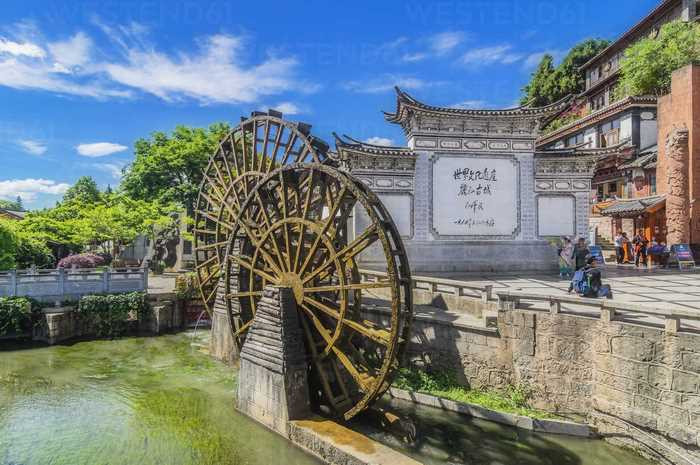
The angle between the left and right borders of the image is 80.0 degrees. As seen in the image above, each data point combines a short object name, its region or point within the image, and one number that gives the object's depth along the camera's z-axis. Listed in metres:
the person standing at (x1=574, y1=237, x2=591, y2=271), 9.39
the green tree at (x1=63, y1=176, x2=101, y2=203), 42.08
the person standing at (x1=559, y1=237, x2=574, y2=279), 12.36
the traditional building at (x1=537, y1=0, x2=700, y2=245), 16.14
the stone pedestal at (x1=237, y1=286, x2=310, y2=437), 6.24
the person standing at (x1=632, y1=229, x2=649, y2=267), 14.70
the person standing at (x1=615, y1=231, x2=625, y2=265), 16.02
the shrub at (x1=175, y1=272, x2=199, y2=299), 13.61
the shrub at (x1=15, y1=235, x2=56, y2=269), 16.41
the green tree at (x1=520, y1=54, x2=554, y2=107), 32.12
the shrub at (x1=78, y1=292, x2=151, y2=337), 12.16
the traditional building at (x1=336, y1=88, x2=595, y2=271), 13.48
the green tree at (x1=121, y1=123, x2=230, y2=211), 23.34
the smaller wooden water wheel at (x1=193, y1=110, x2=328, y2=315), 10.15
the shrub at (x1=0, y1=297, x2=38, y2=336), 11.20
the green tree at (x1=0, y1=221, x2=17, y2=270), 13.64
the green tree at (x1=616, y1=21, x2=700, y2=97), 19.70
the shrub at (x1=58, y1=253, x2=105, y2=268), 16.22
